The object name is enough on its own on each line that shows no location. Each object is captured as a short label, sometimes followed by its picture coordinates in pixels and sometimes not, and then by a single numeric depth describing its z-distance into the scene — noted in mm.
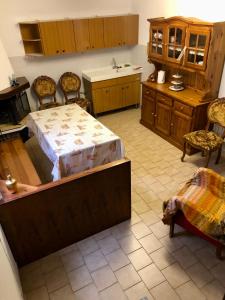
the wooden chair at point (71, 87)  4691
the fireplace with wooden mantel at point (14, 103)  3680
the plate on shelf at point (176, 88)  3845
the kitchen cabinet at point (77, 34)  4117
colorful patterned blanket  1867
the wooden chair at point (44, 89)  4500
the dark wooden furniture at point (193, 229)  2101
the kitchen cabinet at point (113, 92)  4719
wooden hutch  3125
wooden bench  2611
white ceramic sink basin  4676
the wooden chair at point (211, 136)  3179
